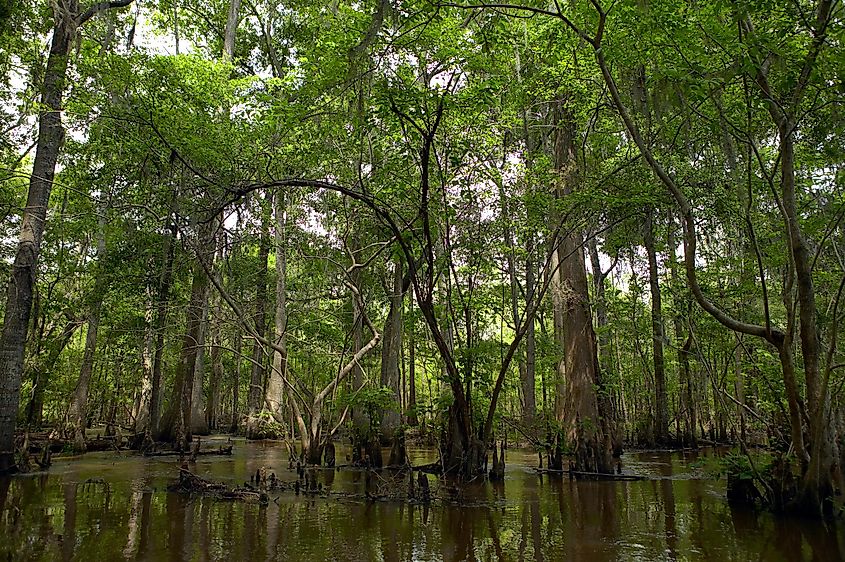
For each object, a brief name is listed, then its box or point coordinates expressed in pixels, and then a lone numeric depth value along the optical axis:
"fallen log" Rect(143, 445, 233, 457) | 13.79
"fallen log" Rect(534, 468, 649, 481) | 10.60
